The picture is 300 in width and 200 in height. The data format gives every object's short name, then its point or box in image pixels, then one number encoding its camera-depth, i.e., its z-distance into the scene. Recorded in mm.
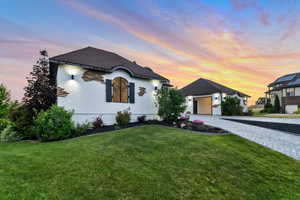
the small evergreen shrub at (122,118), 8266
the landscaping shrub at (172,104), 9320
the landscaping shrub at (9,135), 6297
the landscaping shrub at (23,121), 6520
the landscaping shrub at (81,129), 6516
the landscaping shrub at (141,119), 9557
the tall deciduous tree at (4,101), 6922
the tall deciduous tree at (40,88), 6703
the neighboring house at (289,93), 22562
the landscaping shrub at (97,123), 7673
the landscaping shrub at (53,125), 5691
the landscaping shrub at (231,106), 17000
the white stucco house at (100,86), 7320
